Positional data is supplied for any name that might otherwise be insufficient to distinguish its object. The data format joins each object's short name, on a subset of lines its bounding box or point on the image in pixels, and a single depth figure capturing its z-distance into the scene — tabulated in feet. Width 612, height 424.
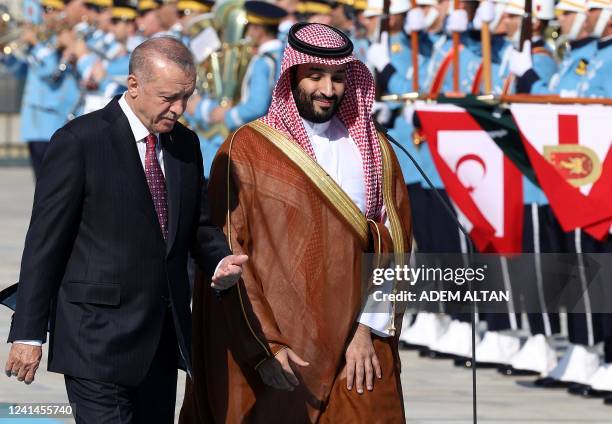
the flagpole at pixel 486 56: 64.90
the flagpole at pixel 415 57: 70.38
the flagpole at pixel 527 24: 63.07
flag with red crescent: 62.85
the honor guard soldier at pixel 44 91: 108.17
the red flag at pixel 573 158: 57.62
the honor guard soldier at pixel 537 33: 64.64
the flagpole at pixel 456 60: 68.74
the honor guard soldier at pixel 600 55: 58.75
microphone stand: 40.96
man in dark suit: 34.65
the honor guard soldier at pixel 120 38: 92.99
